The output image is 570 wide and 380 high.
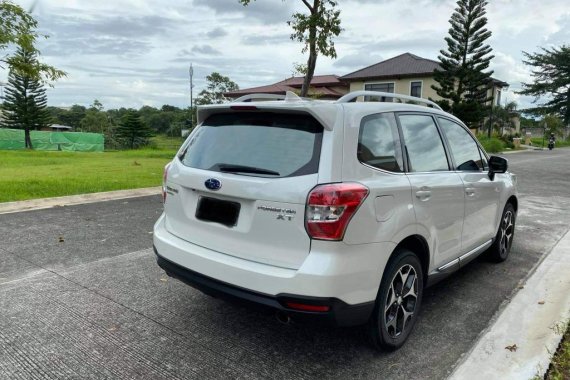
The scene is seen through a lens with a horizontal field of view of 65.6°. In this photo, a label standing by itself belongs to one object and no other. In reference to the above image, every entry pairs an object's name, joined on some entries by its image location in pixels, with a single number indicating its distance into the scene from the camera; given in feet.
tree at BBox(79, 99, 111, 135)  261.44
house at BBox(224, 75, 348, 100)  155.12
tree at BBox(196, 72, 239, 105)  223.92
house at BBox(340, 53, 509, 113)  137.59
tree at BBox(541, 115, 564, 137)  195.42
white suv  8.38
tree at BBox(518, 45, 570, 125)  183.42
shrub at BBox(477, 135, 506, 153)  102.58
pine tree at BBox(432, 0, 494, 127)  105.70
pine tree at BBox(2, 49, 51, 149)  168.04
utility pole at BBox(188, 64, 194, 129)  117.65
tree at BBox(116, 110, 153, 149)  168.35
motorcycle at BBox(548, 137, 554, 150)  140.36
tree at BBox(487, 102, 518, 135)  153.89
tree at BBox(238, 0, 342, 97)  50.90
